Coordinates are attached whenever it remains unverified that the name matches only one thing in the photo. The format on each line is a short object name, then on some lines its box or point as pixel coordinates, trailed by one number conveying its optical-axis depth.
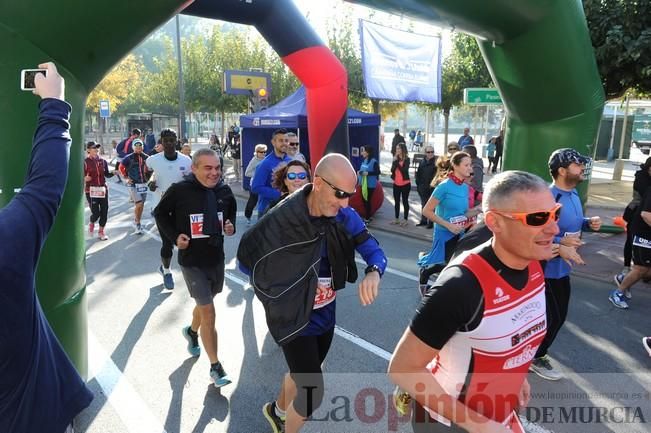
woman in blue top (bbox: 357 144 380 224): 10.91
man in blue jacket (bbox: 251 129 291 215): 5.48
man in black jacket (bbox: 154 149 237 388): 3.82
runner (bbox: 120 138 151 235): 9.52
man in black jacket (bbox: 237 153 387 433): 2.68
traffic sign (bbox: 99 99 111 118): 24.61
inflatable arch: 3.04
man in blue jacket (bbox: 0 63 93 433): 1.45
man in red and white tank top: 1.70
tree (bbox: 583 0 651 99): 8.80
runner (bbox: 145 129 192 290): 6.45
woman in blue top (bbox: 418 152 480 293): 5.00
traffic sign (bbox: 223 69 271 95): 16.42
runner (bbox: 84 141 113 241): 9.00
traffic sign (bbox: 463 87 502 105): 10.99
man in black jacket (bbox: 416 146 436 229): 10.52
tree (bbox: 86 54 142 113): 34.56
